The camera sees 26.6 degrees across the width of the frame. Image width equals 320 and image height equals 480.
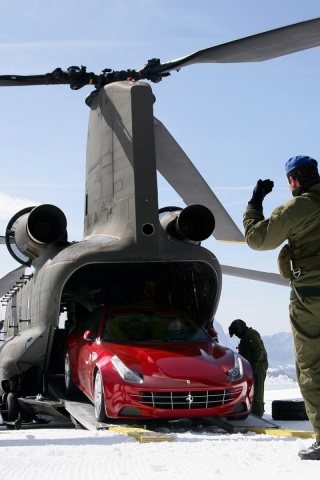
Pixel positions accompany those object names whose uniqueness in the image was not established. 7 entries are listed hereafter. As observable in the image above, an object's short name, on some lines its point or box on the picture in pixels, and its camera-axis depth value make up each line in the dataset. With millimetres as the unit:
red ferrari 7465
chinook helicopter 9258
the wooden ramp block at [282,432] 5893
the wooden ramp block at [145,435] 5324
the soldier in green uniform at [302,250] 4191
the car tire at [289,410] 9703
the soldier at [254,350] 10930
